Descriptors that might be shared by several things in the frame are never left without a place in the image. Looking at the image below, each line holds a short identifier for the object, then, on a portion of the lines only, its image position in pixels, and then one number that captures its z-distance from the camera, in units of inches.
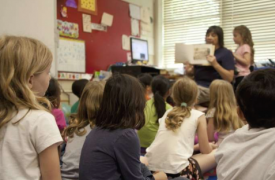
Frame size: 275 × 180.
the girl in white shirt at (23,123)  34.2
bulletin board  153.3
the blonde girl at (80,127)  58.4
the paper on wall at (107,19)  164.2
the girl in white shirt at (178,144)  67.5
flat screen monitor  164.7
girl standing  130.3
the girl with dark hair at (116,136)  44.9
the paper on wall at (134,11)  180.9
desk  144.3
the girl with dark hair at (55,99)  76.1
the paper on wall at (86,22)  154.6
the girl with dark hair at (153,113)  86.0
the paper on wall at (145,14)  188.2
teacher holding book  118.2
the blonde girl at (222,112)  86.1
